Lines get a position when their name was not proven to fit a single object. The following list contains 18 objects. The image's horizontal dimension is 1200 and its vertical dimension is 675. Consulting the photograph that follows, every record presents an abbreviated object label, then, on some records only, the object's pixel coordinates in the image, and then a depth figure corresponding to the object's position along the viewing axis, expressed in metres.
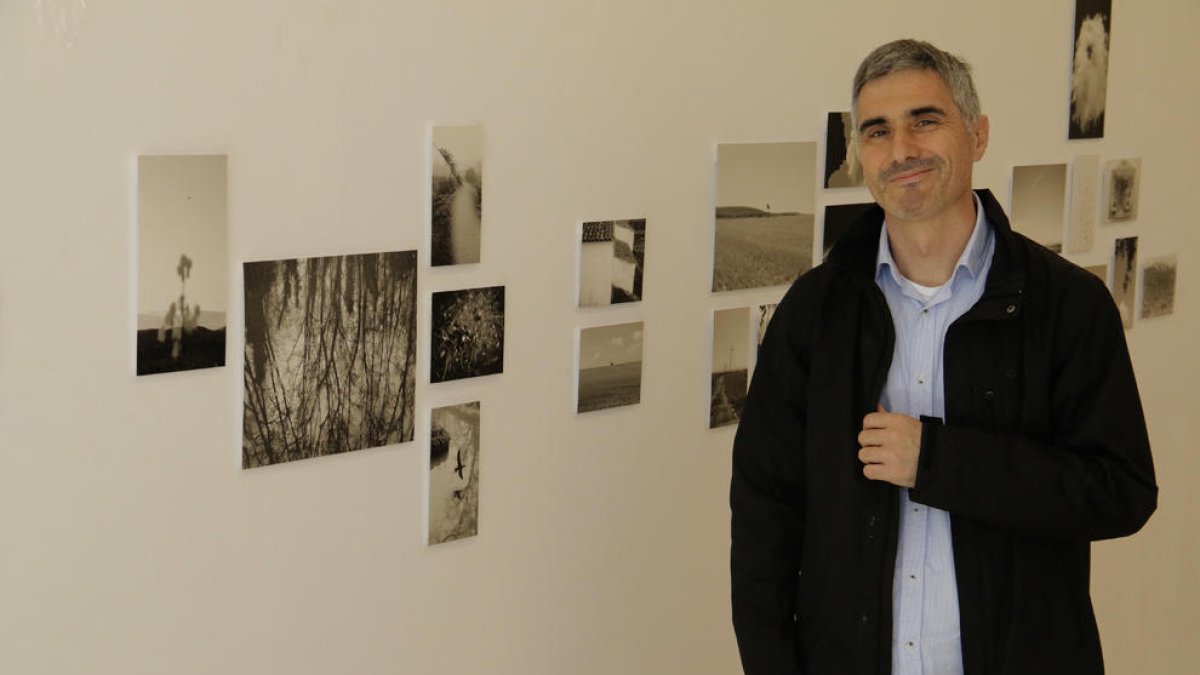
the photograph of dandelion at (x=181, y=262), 2.46
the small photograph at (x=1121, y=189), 4.21
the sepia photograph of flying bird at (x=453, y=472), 2.90
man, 2.50
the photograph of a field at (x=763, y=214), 3.31
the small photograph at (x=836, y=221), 3.53
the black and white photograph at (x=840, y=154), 3.50
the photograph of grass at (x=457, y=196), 2.81
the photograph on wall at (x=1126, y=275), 4.28
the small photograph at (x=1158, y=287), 4.38
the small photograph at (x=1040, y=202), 3.97
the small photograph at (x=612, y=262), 3.09
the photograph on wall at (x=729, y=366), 3.37
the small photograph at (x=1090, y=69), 4.05
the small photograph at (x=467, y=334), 2.87
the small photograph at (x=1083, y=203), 4.11
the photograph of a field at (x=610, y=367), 3.12
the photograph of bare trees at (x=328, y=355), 2.62
